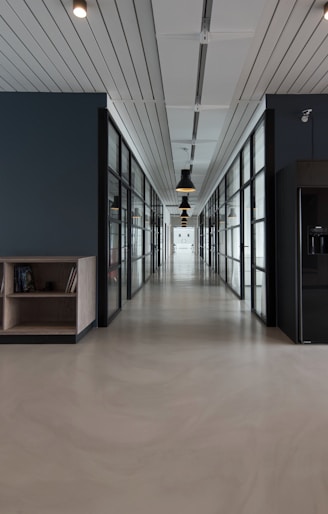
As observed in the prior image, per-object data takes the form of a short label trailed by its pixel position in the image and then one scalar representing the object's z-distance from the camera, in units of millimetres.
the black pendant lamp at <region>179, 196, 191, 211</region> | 17003
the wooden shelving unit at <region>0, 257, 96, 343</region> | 5008
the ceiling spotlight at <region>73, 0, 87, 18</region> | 3541
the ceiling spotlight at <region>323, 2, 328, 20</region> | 3647
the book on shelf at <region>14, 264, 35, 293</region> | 5203
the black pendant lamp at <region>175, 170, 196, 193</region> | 10852
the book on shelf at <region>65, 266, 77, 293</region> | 5117
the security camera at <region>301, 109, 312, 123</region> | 5773
